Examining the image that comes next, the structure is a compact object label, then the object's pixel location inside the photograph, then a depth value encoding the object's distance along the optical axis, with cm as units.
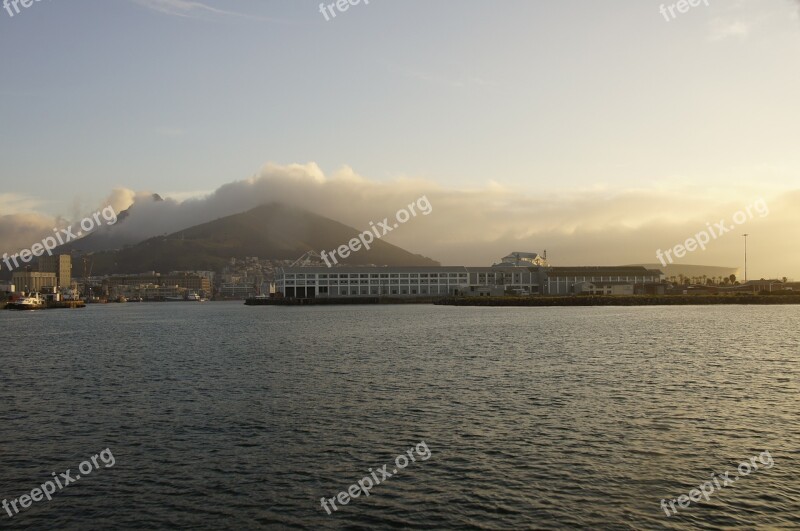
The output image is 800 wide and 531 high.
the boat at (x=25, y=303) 17562
